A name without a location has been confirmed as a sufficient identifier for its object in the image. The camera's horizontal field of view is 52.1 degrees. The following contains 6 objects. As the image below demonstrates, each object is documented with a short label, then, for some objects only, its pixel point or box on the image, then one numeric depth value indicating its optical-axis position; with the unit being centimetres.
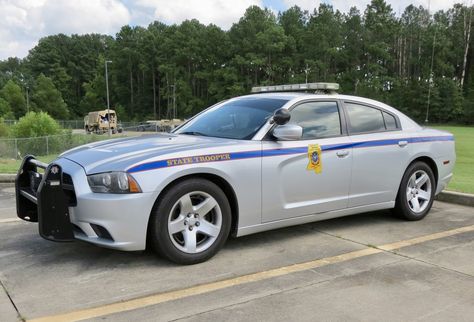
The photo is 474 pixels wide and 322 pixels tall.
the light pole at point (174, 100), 9044
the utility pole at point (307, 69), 7884
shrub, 3331
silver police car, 402
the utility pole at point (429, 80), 6600
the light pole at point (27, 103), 9209
